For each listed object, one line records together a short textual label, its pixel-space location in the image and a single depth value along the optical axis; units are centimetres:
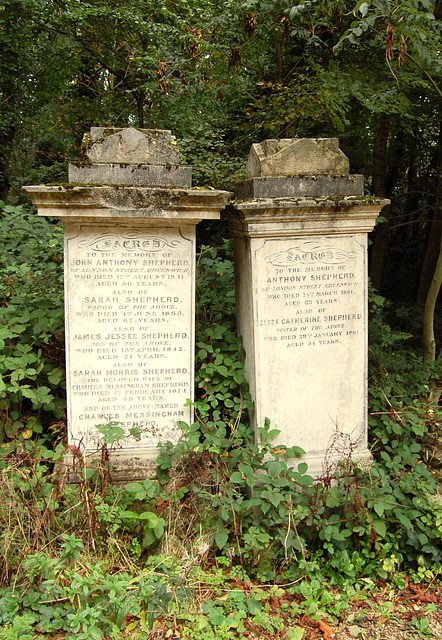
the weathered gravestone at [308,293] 332
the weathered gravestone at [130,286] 312
